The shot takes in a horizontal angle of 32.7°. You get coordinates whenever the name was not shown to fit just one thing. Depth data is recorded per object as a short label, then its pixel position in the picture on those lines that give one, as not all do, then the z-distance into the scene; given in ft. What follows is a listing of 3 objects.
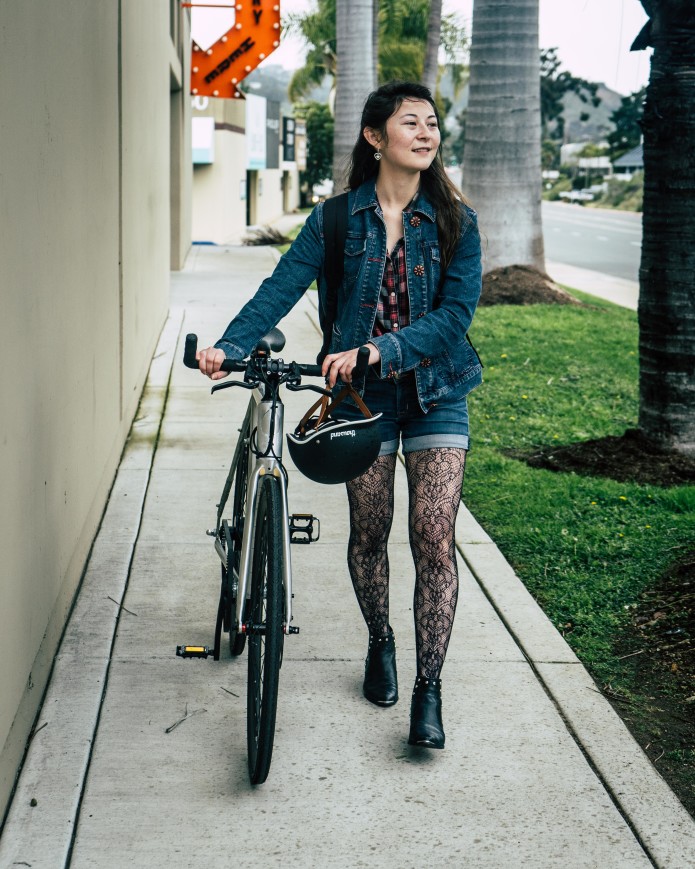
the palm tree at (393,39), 144.05
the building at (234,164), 101.80
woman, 11.91
